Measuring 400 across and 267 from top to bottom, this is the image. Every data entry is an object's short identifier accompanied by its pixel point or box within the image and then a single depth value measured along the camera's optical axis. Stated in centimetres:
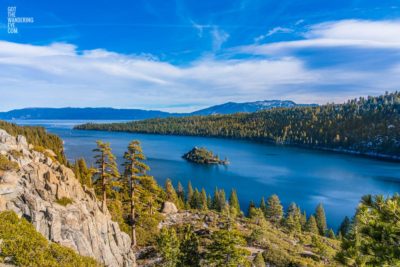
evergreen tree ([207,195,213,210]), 7022
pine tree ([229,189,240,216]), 6623
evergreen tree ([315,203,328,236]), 6109
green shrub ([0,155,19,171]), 1747
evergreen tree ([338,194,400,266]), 831
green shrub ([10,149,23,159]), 1969
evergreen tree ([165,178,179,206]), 5809
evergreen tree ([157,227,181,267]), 2256
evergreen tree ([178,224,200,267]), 2397
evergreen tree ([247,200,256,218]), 6047
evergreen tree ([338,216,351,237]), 5971
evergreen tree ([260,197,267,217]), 6614
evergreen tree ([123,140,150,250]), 2770
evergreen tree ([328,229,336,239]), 5478
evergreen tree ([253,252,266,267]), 2498
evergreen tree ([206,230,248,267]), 2219
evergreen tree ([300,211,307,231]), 6040
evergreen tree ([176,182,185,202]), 7283
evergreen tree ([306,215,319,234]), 5704
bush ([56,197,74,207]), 1865
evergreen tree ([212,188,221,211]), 6812
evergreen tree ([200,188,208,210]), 6514
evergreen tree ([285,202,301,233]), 5242
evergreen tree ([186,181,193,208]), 7132
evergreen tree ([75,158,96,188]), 4871
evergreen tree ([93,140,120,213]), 2762
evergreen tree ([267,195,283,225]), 6116
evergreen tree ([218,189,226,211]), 6712
